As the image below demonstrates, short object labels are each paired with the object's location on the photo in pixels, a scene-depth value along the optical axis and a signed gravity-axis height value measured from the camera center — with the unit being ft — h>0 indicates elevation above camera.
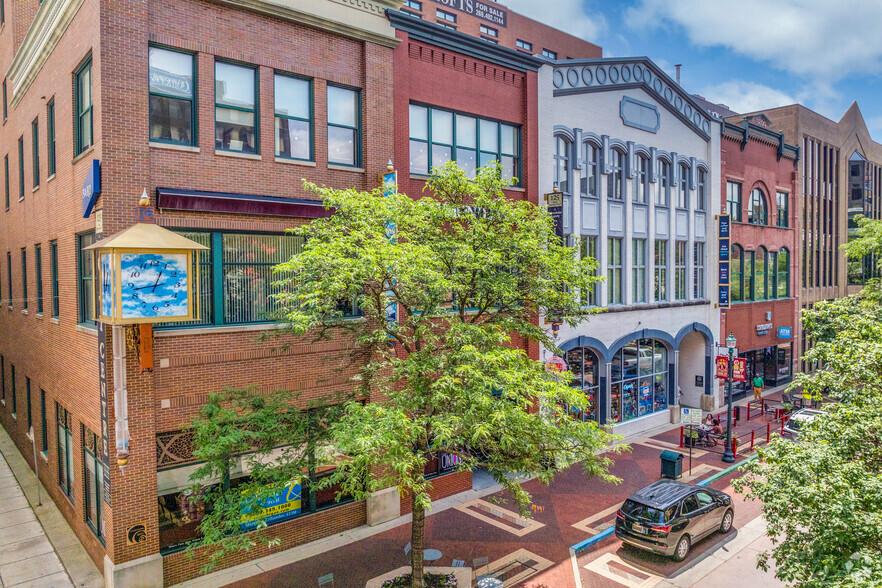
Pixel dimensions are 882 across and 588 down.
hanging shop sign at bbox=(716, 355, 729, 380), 83.63 -12.99
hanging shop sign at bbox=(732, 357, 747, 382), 79.10 -12.71
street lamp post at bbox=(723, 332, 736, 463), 71.20 -21.10
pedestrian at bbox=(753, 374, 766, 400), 102.56 -19.89
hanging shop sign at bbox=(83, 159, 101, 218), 40.36 +7.22
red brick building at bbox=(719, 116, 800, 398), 103.50 +6.28
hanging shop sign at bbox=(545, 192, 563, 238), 67.36 +8.84
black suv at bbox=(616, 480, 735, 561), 44.32 -19.35
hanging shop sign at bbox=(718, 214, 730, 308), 94.99 +3.13
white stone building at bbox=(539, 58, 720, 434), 74.49 +8.93
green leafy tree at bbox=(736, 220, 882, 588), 22.62 -8.76
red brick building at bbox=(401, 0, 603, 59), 143.43 +70.67
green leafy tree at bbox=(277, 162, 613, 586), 31.09 -2.44
